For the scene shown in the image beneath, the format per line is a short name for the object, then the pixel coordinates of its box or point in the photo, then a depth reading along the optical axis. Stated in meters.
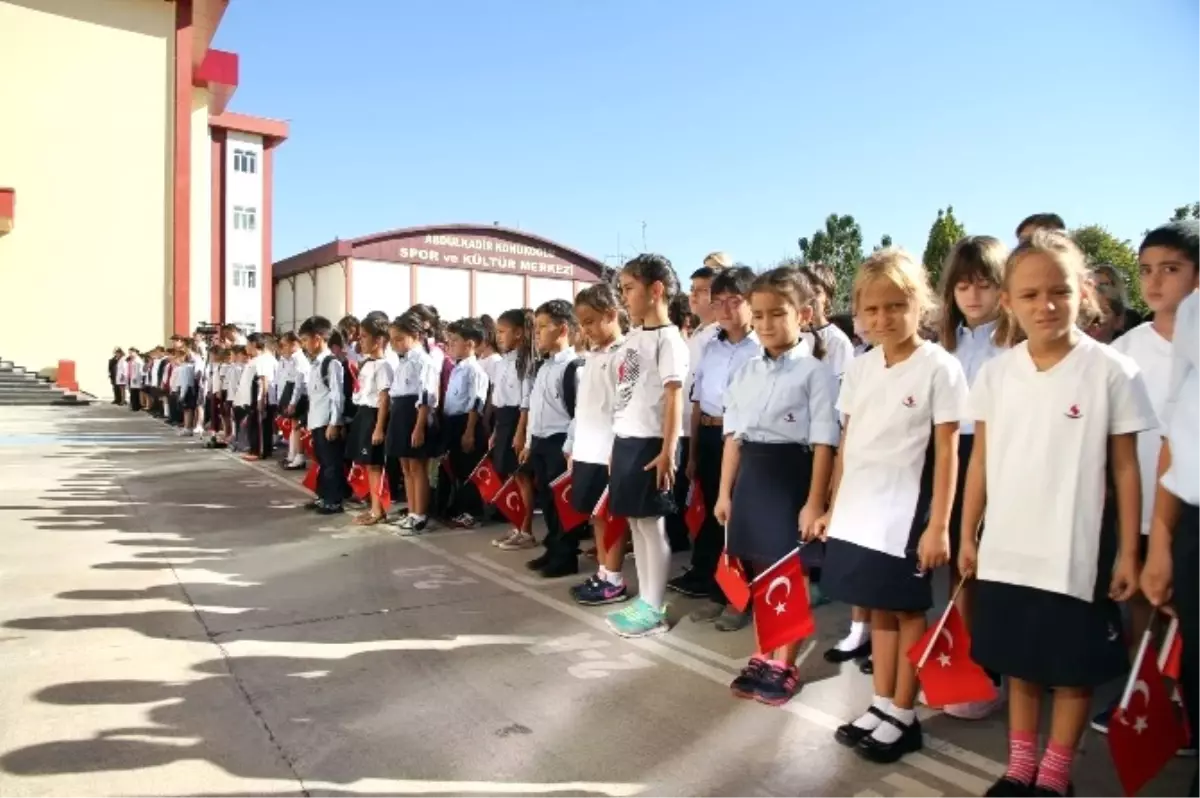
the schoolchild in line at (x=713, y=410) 4.56
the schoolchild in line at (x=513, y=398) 6.11
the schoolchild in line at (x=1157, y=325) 2.81
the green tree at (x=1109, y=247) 26.30
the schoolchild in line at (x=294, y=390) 9.62
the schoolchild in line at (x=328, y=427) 7.28
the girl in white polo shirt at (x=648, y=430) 4.06
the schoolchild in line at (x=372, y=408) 6.64
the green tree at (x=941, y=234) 32.81
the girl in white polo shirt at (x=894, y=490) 2.73
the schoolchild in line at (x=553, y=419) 5.31
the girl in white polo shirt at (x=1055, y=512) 2.27
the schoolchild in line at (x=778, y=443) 3.28
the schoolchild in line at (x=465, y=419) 6.80
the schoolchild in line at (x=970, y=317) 3.19
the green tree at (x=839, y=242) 41.81
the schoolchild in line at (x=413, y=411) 6.43
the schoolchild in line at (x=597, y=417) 4.50
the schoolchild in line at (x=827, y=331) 4.26
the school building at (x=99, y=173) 24.55
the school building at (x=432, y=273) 35.22
